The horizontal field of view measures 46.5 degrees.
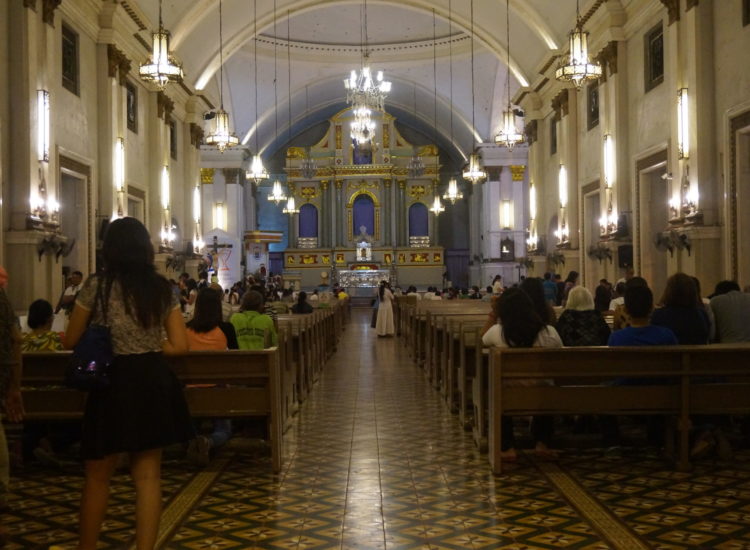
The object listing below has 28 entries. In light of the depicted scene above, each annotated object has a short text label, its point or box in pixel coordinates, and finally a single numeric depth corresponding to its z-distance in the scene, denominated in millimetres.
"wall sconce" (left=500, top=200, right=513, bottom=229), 31109
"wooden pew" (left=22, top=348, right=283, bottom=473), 6043
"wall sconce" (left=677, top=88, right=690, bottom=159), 13320
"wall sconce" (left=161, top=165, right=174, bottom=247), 19844
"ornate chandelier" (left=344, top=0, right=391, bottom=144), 24484
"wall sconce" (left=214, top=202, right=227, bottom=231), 31531
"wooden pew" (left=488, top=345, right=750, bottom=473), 5957
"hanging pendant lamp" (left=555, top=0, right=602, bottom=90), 13312
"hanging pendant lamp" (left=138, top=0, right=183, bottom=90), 12891
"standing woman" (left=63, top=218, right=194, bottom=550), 3719
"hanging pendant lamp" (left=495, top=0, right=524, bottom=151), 19031
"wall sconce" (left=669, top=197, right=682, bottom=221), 13570
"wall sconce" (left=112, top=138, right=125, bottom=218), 16312
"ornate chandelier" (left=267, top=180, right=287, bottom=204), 29016
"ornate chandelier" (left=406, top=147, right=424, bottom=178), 35281
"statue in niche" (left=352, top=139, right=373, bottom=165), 37562
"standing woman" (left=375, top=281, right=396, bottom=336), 20244
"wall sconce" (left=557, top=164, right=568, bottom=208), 20547
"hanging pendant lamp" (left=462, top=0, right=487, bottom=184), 22194
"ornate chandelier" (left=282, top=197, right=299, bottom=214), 32500
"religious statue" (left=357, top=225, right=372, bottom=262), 37562
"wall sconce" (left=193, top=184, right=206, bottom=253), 23425
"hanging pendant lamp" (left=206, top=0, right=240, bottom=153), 17656
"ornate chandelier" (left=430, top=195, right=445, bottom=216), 32641
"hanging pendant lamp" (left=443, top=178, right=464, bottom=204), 26891
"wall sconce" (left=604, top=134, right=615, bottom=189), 17052
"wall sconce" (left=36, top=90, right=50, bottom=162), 12484
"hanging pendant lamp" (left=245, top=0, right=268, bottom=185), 22947
